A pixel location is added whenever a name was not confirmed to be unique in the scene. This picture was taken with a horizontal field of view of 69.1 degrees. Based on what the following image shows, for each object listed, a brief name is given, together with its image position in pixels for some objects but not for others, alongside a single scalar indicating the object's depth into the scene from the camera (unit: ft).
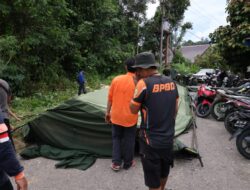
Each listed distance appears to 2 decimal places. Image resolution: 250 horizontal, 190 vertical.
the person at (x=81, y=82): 29.37
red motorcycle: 18.40
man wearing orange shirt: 9.24
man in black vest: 5.75
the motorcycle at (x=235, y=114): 11.95
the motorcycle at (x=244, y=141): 10.74
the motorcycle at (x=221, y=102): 16.34
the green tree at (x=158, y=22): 57.16
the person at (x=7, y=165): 4.39
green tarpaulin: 10.63
